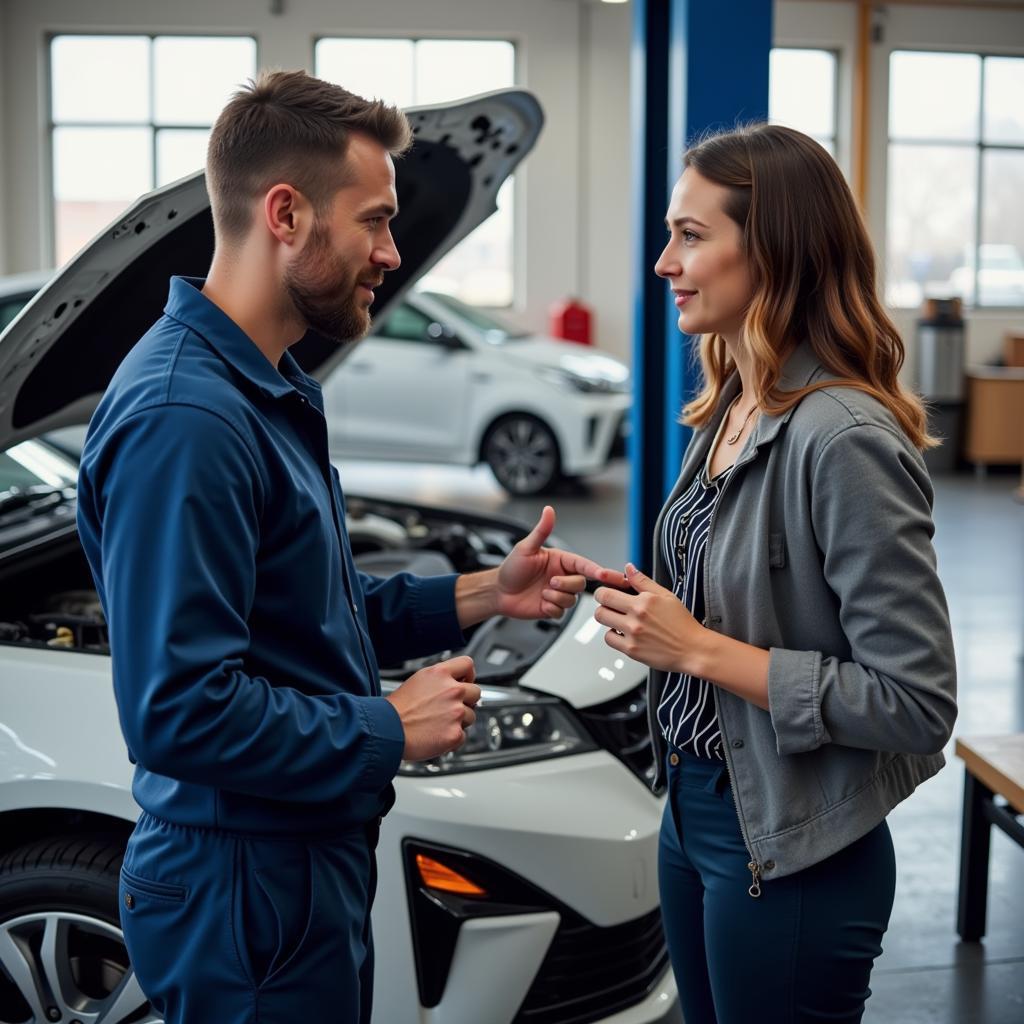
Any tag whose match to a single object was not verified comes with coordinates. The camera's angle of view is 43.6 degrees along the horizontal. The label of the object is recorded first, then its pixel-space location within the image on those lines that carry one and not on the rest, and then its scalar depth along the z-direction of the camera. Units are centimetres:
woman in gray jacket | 146
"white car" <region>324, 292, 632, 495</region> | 912
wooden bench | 296
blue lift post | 306
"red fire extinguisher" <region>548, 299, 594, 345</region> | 1294
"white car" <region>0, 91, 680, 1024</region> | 204
